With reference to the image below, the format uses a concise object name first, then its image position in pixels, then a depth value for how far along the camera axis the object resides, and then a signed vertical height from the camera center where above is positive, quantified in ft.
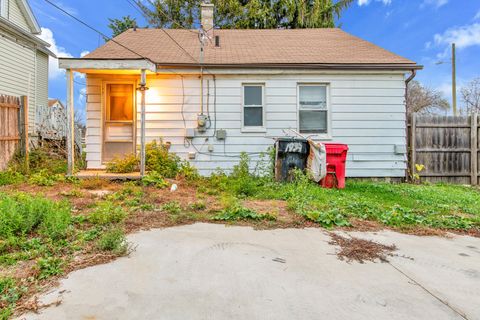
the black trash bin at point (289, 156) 21.12 +0.28
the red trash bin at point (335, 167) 20.43 -0.51
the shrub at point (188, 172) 23.45 -1.02
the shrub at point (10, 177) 21.03 -1.35
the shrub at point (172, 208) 14.05 -2.40
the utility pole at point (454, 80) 51.42 +14.65
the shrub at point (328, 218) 12.41 -2.57
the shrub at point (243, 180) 18.89 -1.52
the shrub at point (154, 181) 20.14 -1.51
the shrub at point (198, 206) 14.82 -2.39
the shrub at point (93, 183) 19.42 -1.63
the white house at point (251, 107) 24.34 +4.55
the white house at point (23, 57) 34.17 +13.37
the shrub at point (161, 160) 23.25 -0.04
